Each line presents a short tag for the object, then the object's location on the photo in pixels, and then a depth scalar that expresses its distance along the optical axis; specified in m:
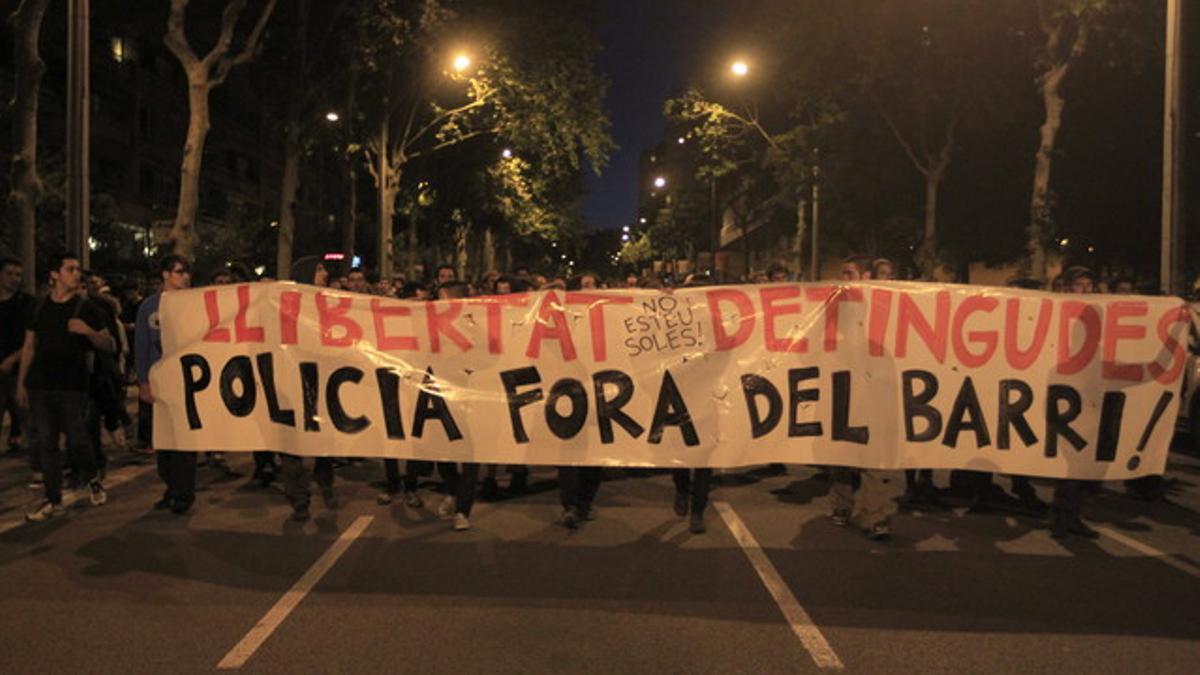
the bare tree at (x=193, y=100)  17.72
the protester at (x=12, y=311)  8.96
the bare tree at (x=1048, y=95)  20.83
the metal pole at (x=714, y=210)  37.42
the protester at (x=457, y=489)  7.41
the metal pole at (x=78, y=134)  13.45
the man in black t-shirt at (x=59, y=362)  7.41
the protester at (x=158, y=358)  7.65
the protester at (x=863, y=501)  7.18
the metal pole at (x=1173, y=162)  13.78
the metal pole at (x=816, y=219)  32.15
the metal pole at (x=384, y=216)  28.91
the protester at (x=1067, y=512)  7.27
